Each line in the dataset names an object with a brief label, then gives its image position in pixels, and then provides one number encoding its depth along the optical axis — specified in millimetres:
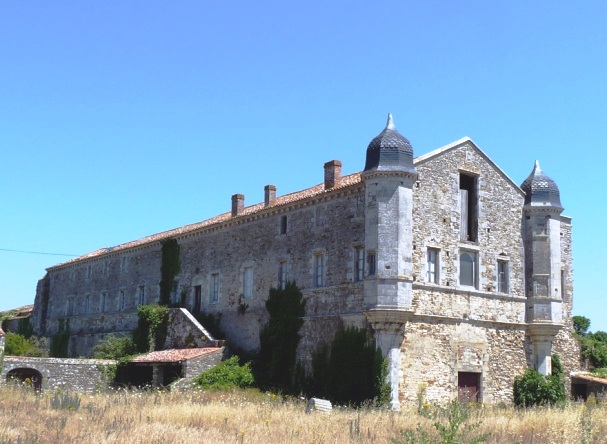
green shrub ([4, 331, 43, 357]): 44781
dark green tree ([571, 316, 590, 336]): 44344
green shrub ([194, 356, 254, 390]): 30453
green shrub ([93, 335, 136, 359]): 39688
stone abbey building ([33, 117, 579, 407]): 27344
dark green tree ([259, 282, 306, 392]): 30719
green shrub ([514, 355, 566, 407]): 29984
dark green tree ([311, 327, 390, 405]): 26562
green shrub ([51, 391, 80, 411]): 18312
